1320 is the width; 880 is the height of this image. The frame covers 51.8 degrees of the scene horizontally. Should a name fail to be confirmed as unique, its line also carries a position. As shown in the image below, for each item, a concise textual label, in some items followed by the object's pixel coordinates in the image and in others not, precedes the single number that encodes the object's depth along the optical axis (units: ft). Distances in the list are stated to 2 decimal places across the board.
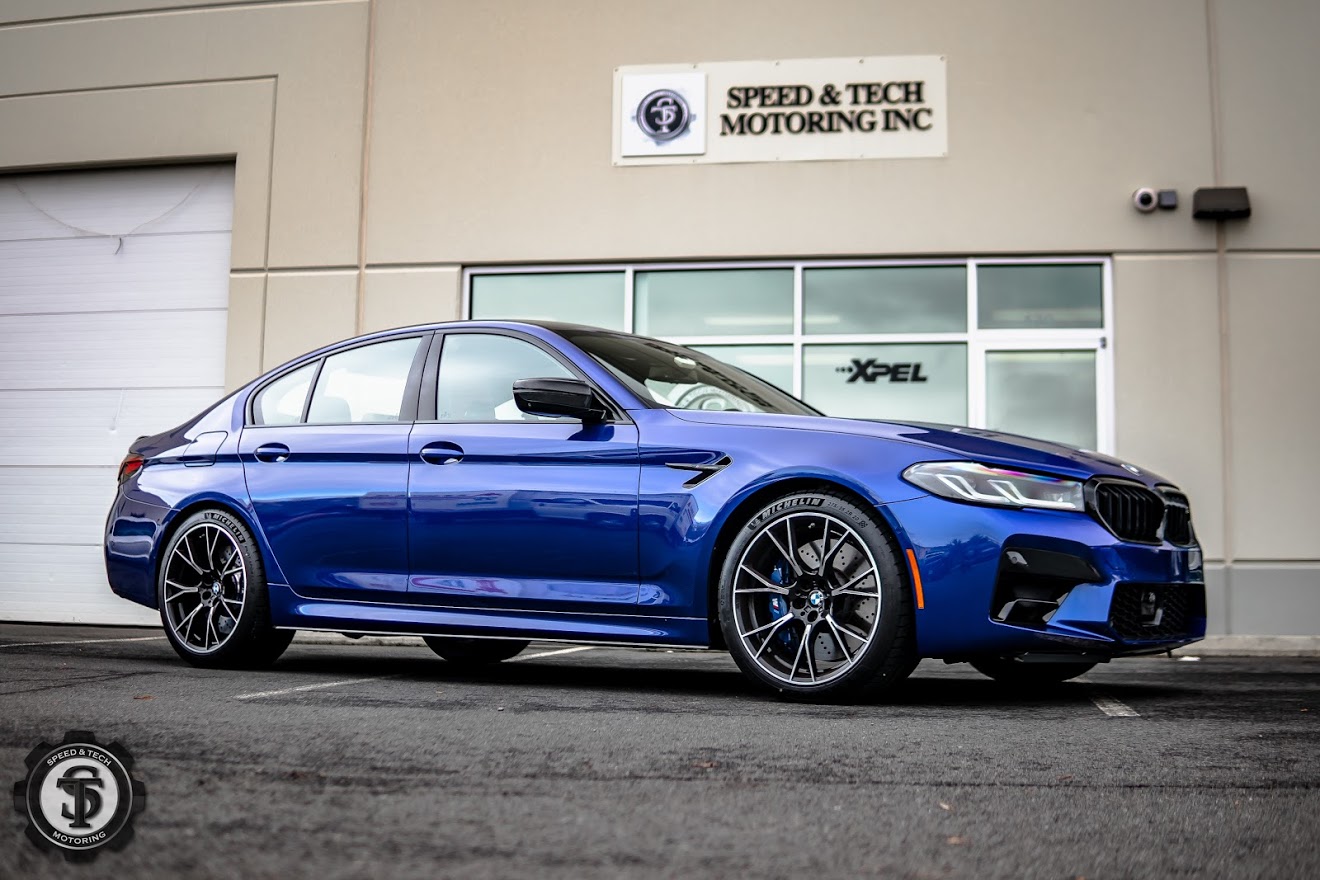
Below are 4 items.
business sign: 37.04
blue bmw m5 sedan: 15.33
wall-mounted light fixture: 35.27
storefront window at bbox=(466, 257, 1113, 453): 36.45
